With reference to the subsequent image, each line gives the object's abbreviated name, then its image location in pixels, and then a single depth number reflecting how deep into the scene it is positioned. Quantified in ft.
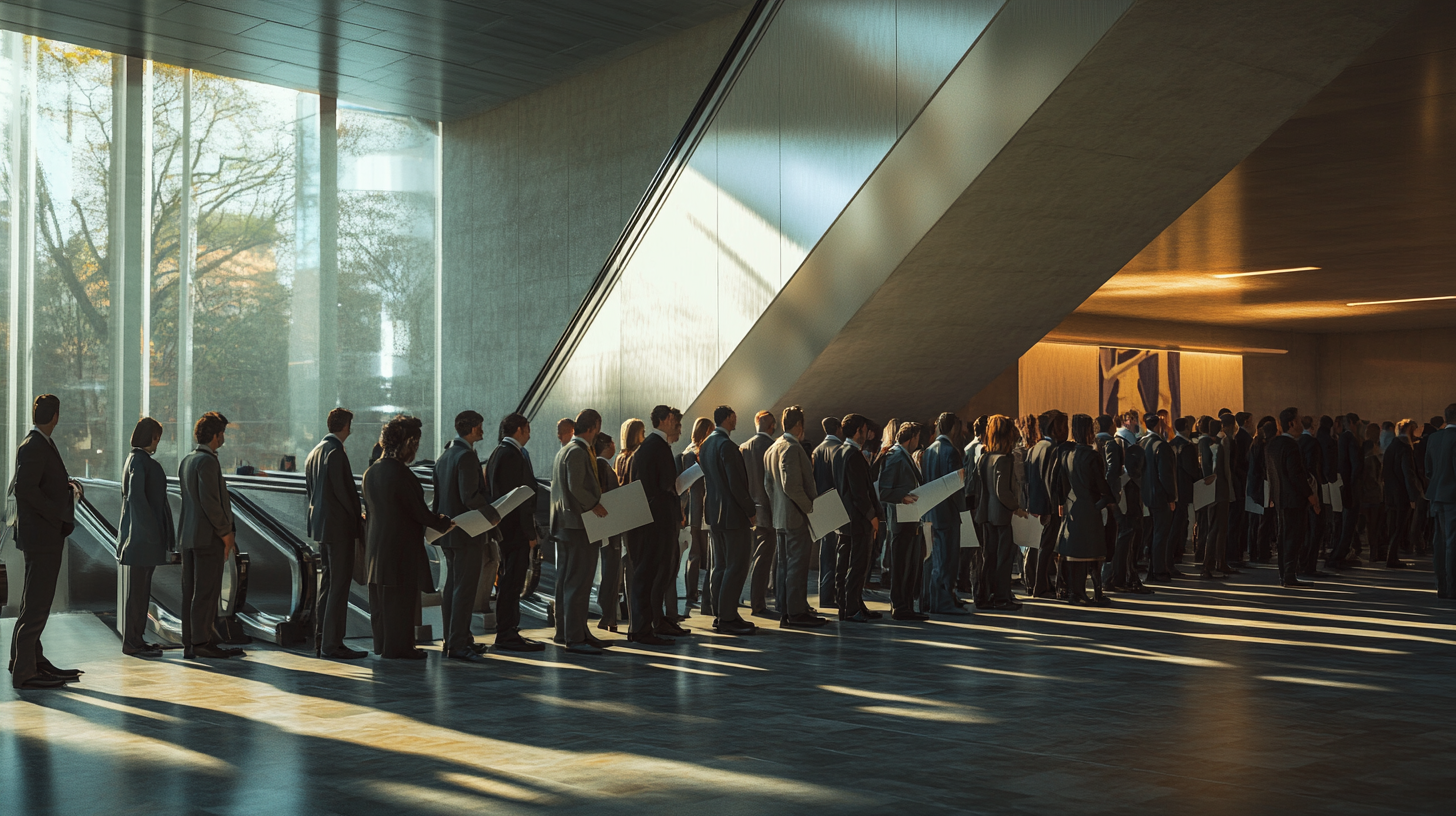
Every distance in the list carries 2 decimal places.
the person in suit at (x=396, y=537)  26.81
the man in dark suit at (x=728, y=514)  30.73
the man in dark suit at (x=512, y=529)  28.45
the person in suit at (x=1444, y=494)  36.52
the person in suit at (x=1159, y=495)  40.93
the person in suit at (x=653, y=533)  29.45
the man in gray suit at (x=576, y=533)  28.43
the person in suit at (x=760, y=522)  32.99
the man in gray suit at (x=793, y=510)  31.53
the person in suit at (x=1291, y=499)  40.24
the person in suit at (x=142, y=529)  27.76
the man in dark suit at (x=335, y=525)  27.53
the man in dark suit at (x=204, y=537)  27.45
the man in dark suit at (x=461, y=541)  27.58
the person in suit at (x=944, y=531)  33.88
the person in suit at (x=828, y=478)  33.81
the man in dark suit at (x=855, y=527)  32.73
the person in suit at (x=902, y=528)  32.99
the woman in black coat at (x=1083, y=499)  34.81
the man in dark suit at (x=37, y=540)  24.03
